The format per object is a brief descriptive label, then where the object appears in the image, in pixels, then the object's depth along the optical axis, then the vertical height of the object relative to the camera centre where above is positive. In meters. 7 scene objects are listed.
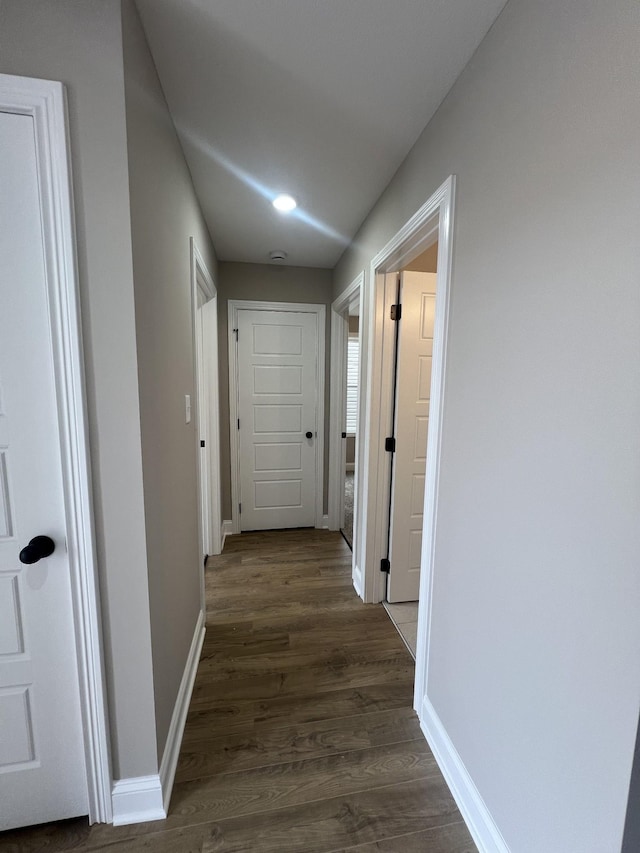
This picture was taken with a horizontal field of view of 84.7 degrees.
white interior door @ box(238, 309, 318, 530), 3.23 -0.32
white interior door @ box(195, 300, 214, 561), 2.61 -0.40
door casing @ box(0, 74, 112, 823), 0.88 -0.02
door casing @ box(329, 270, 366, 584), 3.23 -0.20
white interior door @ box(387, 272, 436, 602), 2.12 -0.28
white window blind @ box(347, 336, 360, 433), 5.98 -0.03
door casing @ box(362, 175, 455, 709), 1.33 -0.05
